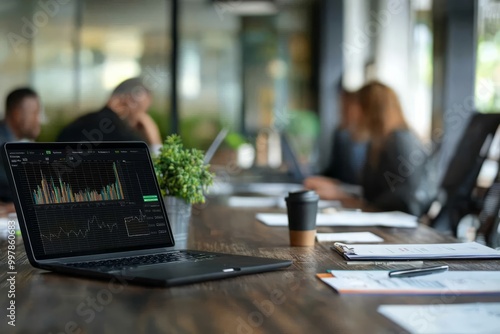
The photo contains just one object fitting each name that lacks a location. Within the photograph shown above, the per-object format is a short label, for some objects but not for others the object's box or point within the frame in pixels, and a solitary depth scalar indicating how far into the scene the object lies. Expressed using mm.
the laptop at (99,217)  1464
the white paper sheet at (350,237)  2035
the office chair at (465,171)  3561
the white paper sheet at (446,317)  1009
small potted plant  1879
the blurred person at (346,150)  5738
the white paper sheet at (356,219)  2449
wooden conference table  1049
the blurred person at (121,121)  3947
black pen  1397
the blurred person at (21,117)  5039
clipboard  1642
